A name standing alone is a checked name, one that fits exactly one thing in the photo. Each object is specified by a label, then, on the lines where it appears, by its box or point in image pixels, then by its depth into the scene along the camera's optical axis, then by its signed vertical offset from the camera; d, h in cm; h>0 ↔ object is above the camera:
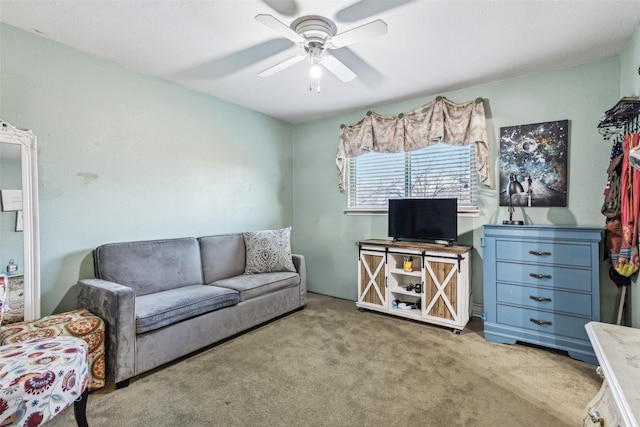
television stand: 290 -75
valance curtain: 307 +91
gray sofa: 205 -73
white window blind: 327 +41
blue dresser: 233 -61
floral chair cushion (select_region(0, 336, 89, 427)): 130 -78
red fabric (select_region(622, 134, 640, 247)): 192 +9
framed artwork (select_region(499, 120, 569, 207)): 274 +45
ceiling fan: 177 +110
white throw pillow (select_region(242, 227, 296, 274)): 343 -49
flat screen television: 311 -10
